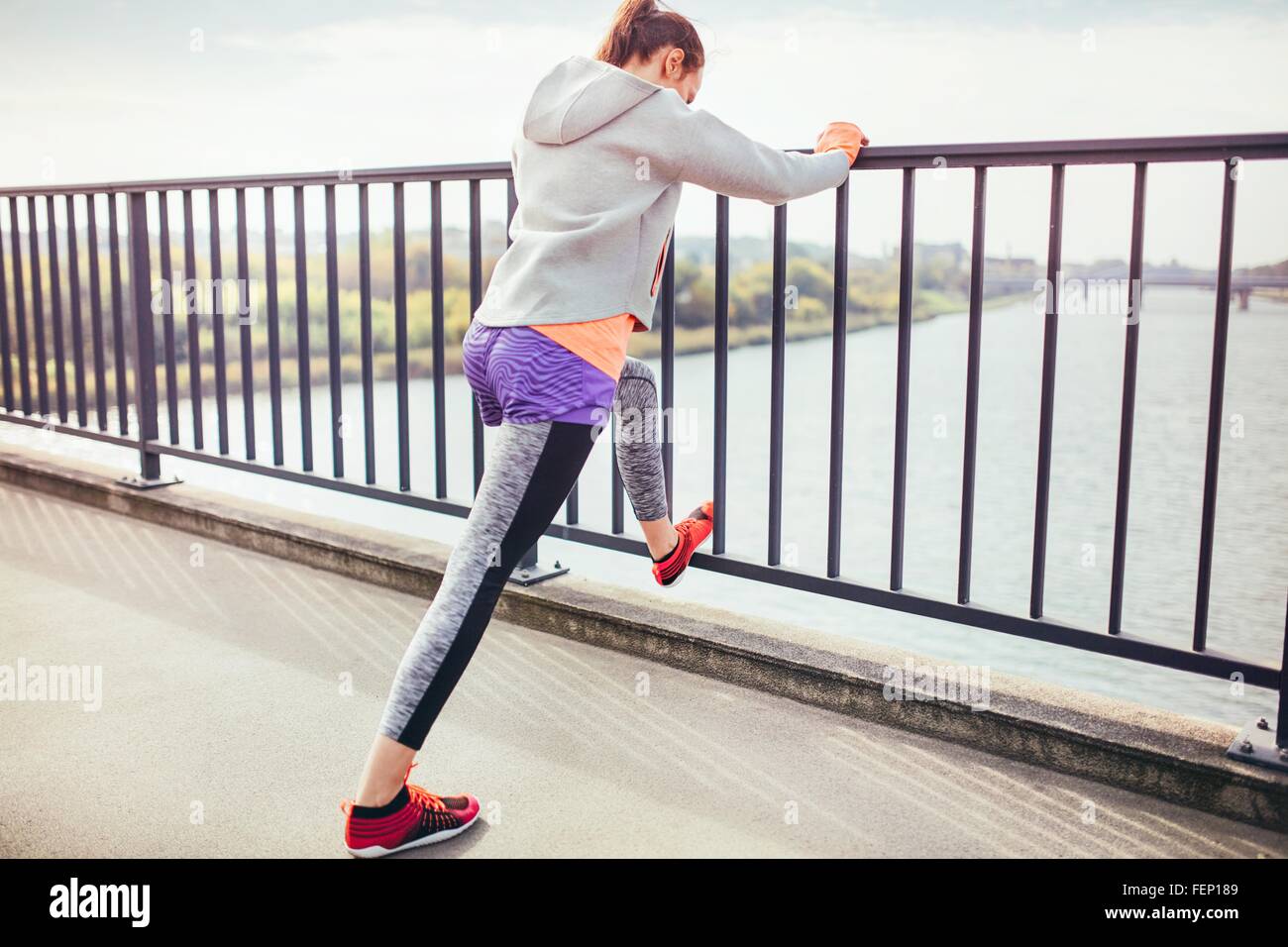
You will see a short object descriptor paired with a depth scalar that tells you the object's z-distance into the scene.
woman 1.47
